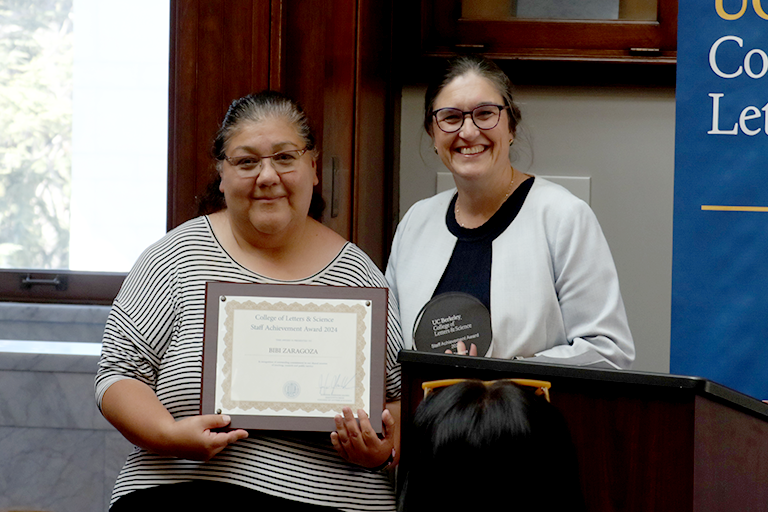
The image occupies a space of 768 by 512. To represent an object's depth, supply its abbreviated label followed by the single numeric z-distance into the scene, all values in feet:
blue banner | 13.79
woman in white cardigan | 12.32
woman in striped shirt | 11.20
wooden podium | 9.60
